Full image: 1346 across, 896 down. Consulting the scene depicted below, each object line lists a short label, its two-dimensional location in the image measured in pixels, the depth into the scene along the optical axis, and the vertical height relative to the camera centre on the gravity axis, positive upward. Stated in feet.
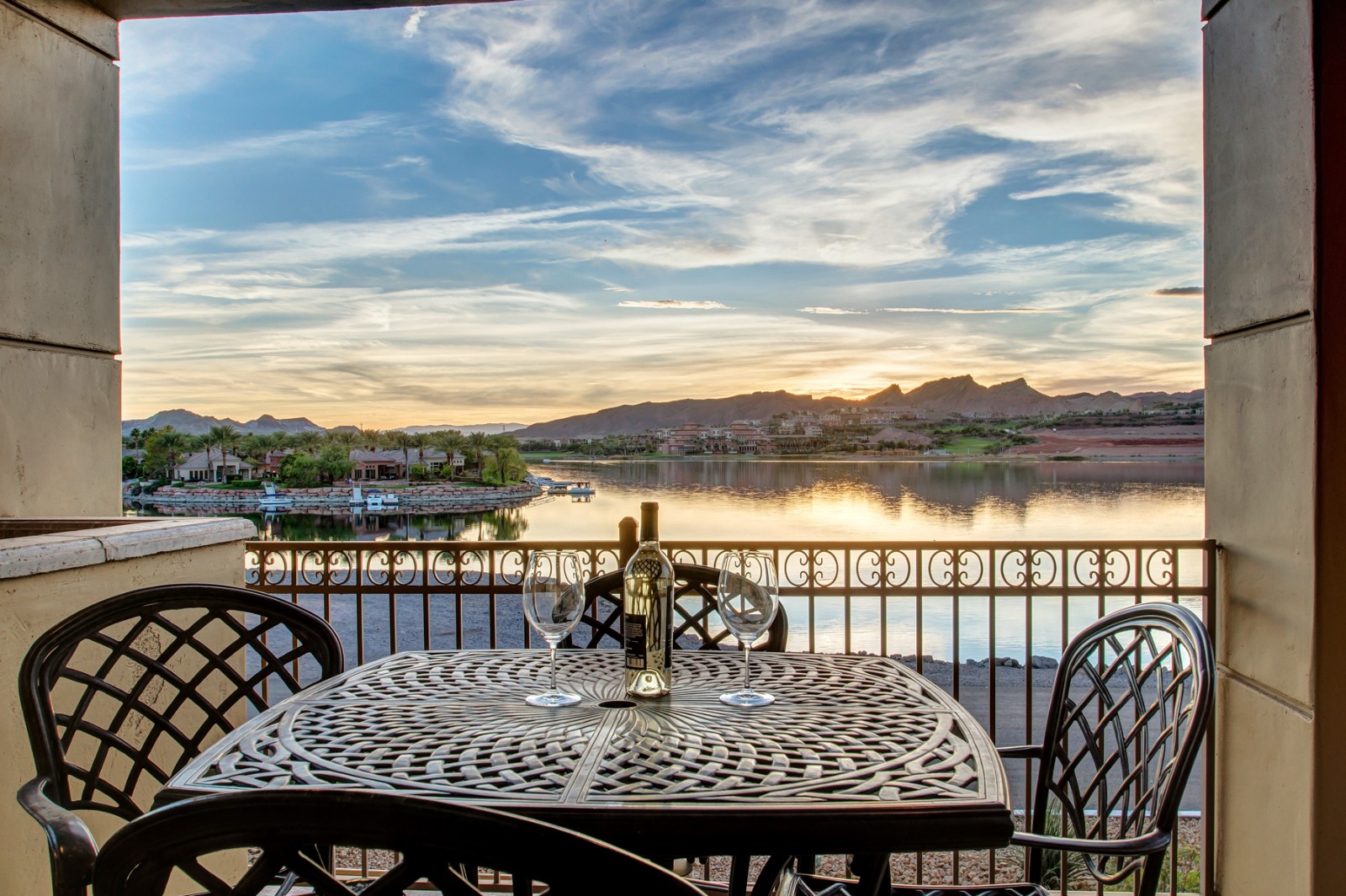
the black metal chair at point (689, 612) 7.88 -1.56
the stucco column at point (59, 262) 9.73 +2.20
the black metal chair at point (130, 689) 4.95 -1.80
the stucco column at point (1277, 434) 7.75 +0.09
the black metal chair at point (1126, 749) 5.22 -2.14
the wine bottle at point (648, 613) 5.59 -1.10
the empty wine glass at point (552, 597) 5.78 -1.03
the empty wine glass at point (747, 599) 5.72 -1.04
